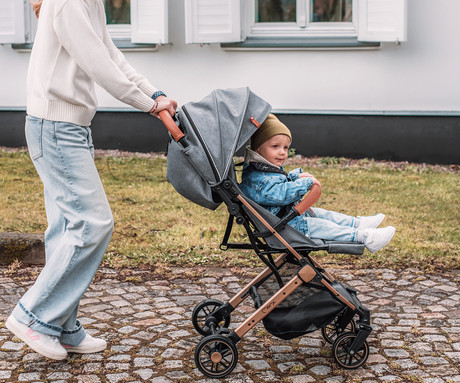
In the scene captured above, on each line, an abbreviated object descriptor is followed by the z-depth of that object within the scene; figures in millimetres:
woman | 3637
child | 3752
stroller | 3674
